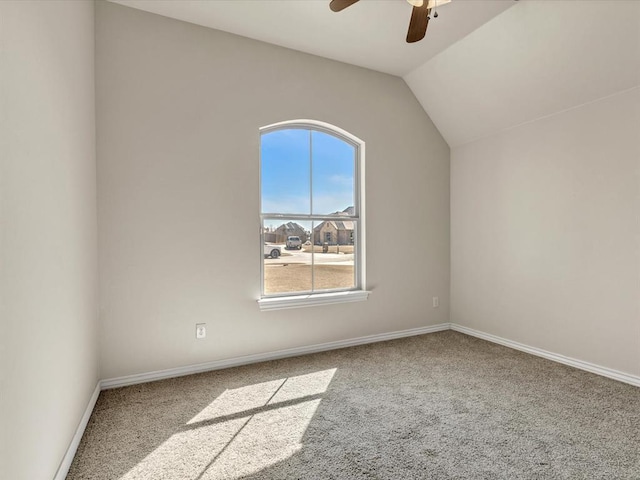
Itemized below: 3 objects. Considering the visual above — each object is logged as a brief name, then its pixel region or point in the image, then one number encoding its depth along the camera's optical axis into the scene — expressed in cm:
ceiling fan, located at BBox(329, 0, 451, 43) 218
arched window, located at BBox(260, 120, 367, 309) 332
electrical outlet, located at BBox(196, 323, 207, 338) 293
